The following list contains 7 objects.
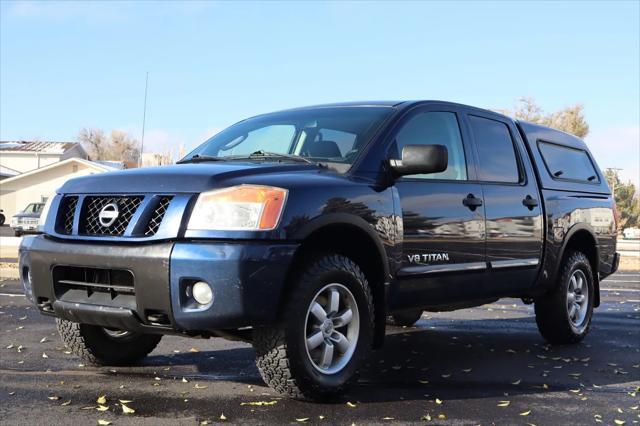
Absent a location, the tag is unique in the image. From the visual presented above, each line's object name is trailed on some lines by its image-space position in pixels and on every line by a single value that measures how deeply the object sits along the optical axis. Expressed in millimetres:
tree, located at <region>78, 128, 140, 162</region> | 88062
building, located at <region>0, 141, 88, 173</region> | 62656
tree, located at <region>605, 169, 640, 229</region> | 66125
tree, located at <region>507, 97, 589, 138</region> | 57969
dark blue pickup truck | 3801
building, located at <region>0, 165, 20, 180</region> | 55806
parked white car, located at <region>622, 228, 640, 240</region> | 53869
